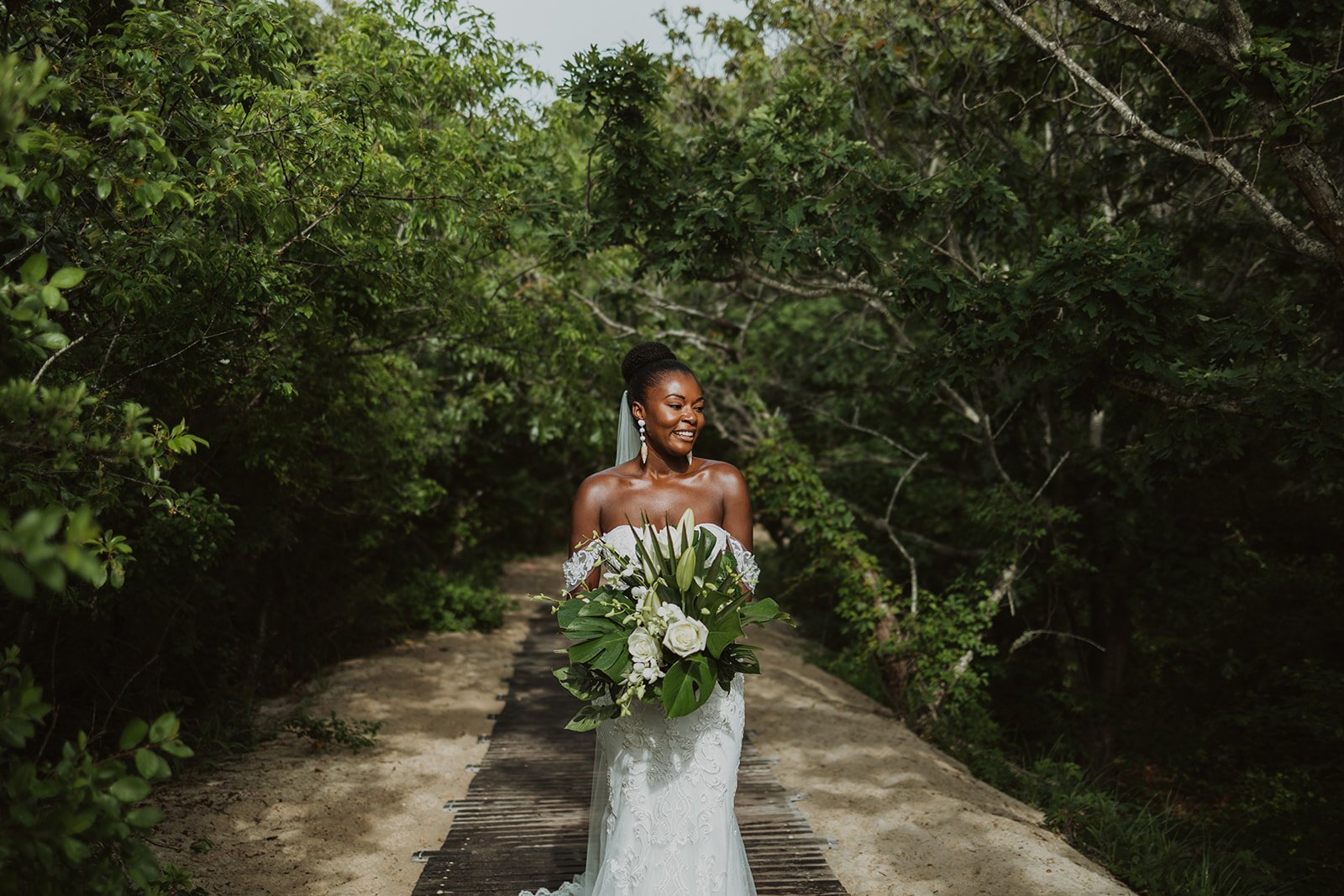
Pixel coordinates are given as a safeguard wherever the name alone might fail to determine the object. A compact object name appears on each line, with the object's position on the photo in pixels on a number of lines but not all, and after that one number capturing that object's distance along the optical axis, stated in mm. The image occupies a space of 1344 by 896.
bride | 3400
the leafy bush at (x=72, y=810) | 2029
